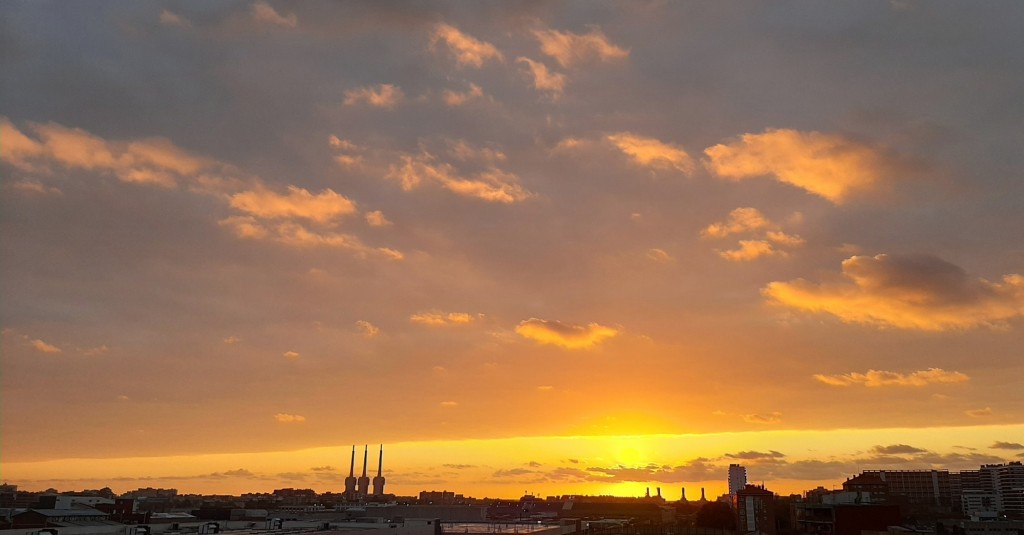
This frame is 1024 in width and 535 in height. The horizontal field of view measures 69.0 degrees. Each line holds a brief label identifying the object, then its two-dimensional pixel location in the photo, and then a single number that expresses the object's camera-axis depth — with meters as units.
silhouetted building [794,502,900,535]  121.25
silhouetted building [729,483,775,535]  174.38
